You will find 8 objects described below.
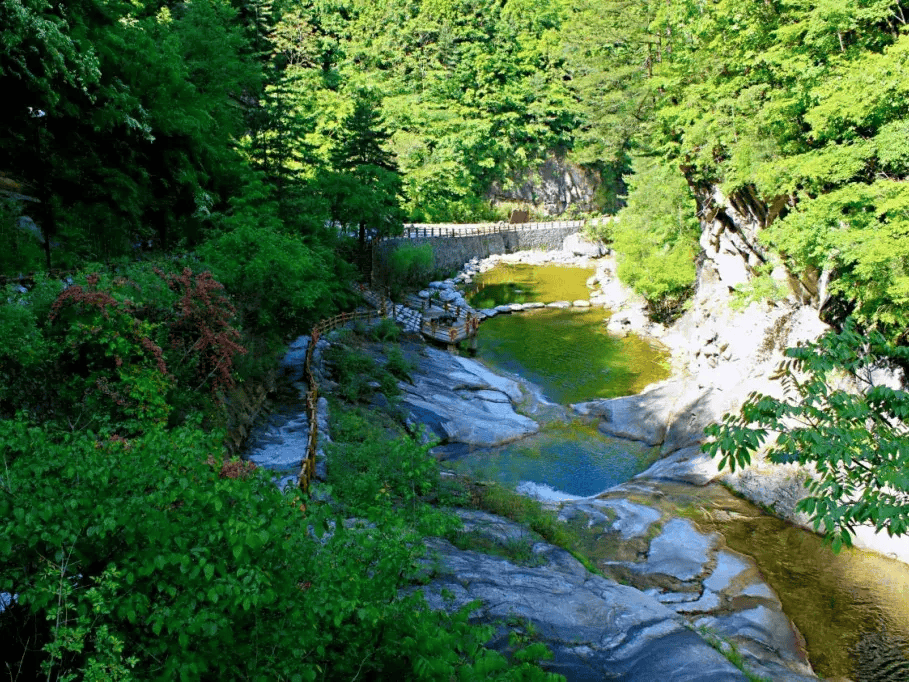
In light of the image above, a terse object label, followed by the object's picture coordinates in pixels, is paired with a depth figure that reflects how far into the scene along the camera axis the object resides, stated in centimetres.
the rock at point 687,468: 1572
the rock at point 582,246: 5131
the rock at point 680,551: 1197
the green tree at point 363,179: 2880
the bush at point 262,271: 1780
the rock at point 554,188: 5950
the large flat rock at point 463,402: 1850
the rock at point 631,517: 1308
